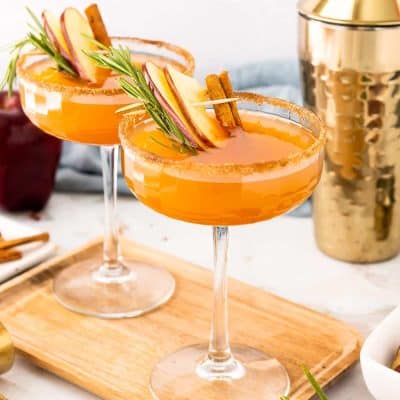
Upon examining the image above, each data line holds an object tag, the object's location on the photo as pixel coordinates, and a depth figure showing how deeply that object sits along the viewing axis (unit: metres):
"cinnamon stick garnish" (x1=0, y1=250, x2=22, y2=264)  0.85
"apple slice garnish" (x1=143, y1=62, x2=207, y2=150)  0.67
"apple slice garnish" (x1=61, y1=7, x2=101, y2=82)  0.77
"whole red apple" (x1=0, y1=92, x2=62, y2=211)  0.92
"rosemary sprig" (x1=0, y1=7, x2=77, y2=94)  0.77
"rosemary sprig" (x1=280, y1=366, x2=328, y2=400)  0.61
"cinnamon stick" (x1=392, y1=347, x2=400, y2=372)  0.69
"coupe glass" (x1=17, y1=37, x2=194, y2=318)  0.76
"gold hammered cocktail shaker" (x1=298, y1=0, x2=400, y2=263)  0.81
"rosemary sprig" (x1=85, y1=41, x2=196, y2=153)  0.67
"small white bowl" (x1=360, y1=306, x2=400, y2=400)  0.67
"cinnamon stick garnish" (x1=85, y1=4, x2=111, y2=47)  0.78
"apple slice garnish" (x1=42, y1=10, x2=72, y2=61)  0.78
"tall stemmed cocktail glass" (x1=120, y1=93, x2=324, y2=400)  0.66
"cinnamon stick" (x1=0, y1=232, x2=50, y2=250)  0.86
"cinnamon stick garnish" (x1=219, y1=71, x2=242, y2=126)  0.69
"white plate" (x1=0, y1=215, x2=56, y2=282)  0.85
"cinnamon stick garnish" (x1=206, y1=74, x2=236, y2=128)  0.69
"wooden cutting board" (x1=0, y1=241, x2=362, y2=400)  0.74
